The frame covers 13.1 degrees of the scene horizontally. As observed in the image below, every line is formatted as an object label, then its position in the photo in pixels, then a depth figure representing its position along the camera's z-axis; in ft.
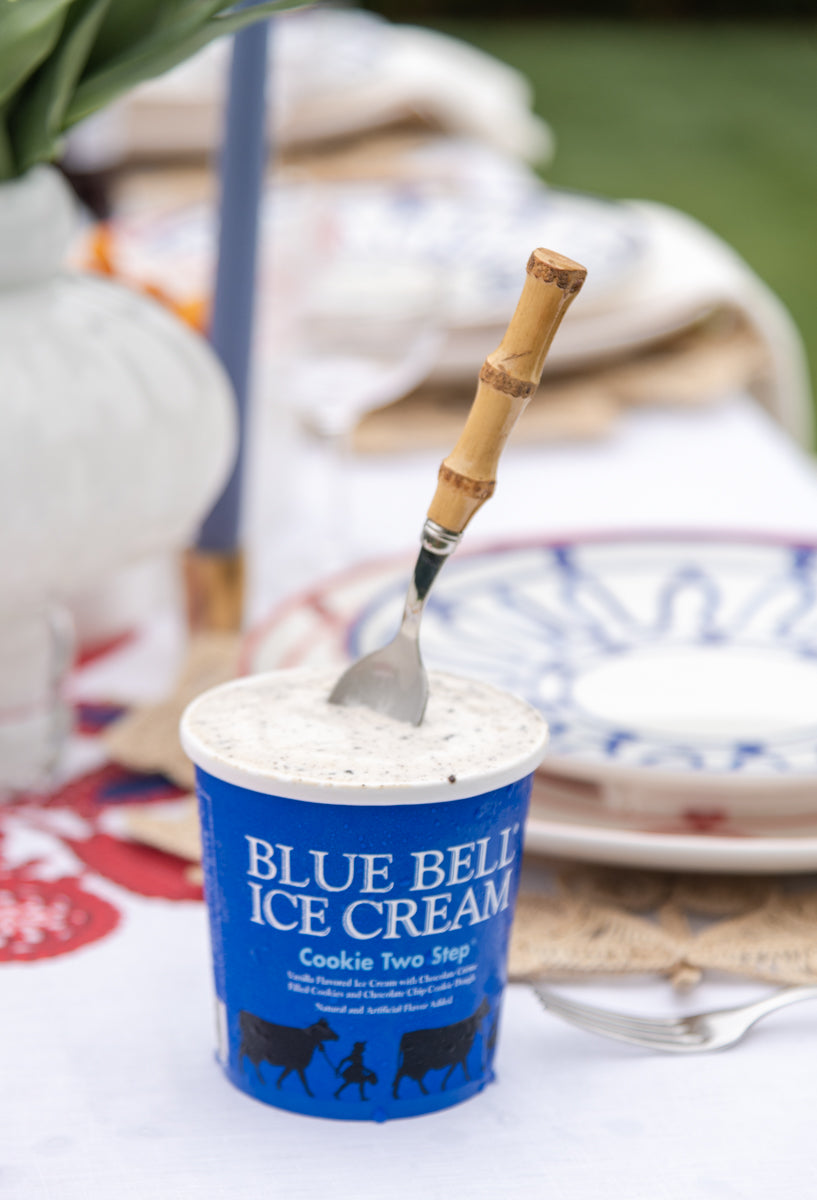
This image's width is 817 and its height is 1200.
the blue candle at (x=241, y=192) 3.94
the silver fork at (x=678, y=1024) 3.14
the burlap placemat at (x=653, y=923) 3.26
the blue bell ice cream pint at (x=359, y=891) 2.95
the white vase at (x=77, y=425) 3.47
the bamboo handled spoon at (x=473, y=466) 2.91
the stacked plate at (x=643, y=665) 3.31
